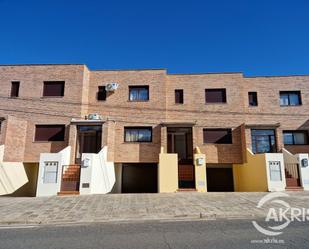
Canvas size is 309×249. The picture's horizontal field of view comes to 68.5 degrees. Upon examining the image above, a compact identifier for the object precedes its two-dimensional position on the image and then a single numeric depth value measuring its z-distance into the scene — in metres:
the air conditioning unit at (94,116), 16.69
